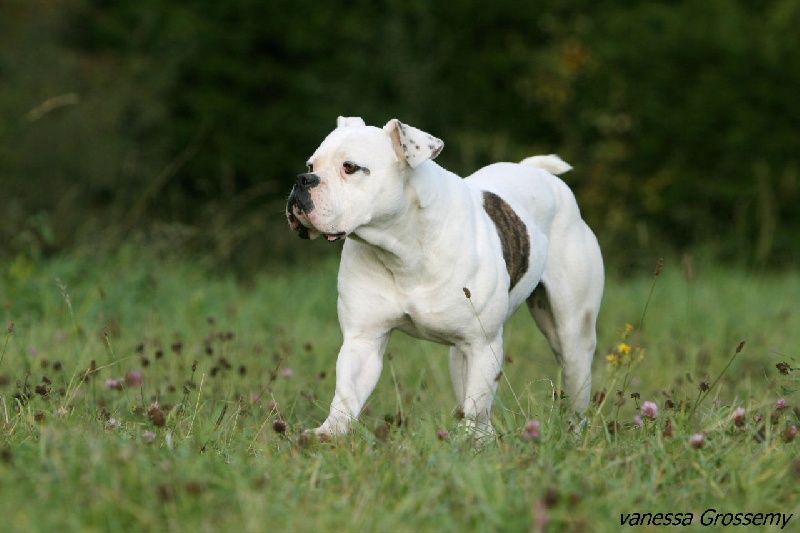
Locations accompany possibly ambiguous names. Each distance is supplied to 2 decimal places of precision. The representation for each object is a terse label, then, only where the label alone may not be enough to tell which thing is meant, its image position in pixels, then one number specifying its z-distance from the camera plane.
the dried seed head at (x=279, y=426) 8.38
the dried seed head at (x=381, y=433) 8.33
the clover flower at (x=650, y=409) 9.14
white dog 9.52
